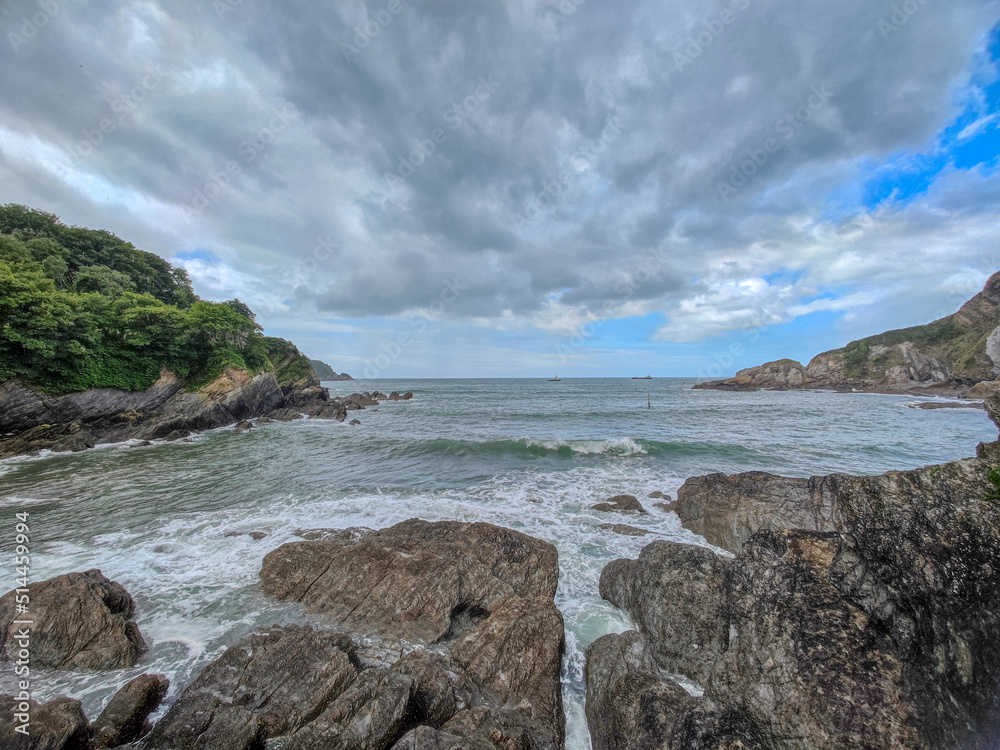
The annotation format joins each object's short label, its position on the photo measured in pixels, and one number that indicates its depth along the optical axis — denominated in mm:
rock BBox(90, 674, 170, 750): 4262
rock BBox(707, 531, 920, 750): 3303
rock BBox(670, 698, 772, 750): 3454
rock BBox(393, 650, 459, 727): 4500
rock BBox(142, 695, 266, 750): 4118
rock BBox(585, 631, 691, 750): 4086
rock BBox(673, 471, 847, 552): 8875
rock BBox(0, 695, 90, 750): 3840
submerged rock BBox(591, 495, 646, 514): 12398
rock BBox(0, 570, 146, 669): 5641
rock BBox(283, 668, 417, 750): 3883
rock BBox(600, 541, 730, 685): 5336
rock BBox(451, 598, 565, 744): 5082
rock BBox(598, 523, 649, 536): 10625
